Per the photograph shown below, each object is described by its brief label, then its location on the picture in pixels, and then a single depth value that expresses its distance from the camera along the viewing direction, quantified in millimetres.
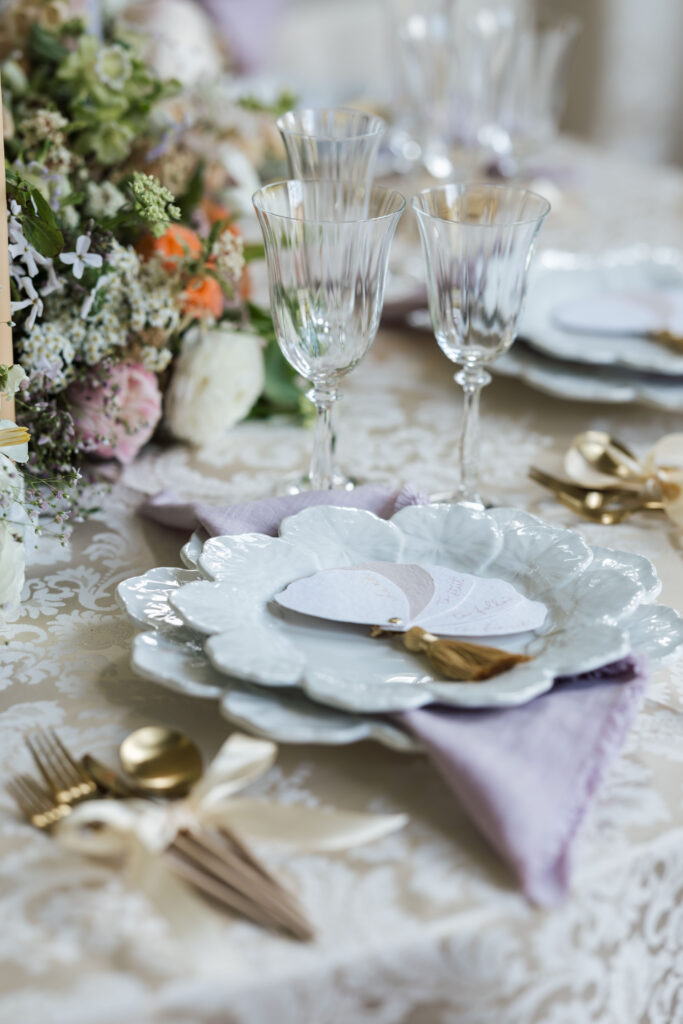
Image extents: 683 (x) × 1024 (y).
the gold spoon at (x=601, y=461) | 955
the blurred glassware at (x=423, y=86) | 1486
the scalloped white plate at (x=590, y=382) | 1085
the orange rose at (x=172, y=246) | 939
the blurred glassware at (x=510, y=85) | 1482
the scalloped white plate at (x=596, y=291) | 1103
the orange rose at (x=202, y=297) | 966
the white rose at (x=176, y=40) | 1448
